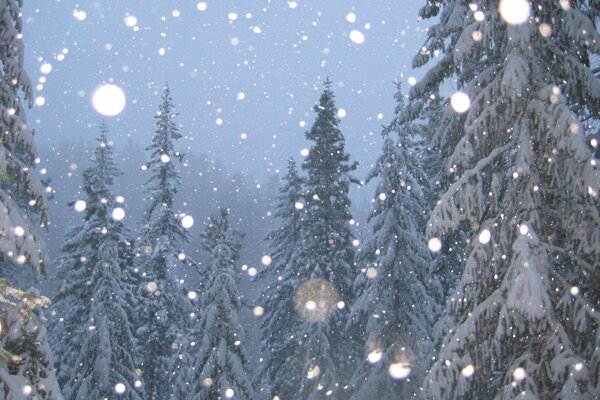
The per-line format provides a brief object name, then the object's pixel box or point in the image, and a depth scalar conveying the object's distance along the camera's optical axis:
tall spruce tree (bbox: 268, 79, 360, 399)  19.50
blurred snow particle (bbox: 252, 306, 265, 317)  25.44
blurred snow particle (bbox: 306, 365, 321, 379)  19.25
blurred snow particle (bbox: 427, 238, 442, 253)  12.51
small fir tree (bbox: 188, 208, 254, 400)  18.08
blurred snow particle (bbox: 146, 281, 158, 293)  22.64
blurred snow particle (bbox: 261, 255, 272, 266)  23.60
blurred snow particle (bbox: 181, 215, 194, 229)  27.45
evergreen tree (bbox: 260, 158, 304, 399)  21.53
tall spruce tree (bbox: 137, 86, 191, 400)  22.80
